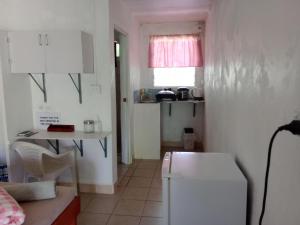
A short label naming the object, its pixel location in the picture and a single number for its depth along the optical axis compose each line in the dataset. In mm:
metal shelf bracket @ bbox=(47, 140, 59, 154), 3234
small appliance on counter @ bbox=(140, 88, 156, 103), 4730
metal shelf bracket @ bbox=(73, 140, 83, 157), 3194
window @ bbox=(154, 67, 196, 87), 5012
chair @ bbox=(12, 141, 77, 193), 2660
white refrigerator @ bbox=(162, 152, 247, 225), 1515
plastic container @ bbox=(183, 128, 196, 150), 4859
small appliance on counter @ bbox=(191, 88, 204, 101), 4781
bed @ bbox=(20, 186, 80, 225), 1232
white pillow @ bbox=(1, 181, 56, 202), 1340
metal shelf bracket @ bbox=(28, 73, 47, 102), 3141
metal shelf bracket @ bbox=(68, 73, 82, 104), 3066
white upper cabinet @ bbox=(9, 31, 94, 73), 2734
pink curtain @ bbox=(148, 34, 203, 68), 4797
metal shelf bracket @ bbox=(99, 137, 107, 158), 3107
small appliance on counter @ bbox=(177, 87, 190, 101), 4773
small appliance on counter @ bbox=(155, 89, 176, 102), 4656
